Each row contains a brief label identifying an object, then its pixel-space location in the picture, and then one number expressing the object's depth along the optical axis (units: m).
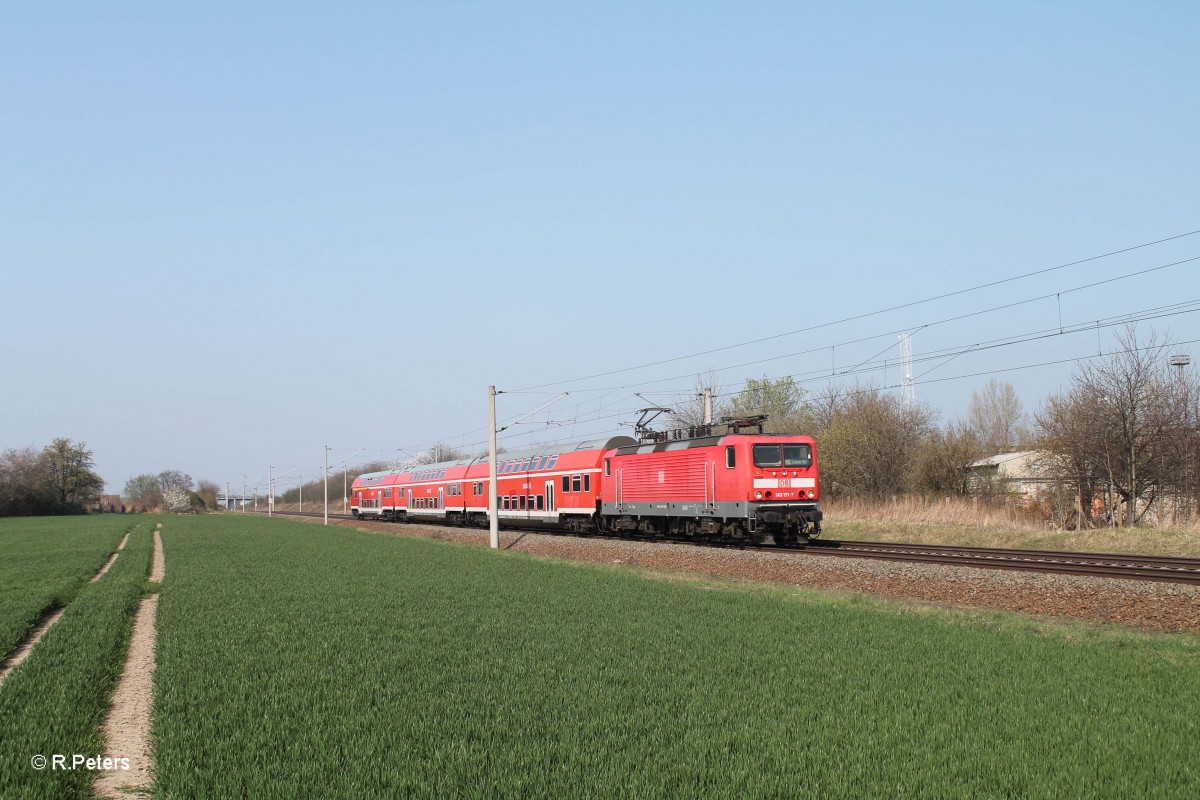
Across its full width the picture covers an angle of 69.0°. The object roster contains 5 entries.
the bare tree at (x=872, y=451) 47.75
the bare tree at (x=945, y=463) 46.06
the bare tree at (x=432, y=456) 89.75
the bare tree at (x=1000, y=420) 88.06
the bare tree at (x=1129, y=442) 32.41
